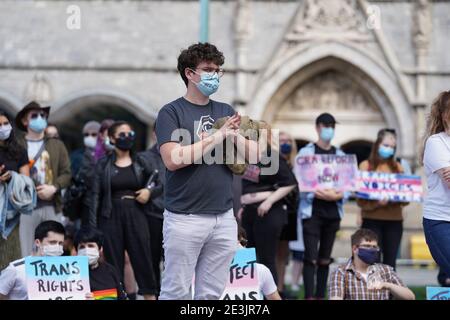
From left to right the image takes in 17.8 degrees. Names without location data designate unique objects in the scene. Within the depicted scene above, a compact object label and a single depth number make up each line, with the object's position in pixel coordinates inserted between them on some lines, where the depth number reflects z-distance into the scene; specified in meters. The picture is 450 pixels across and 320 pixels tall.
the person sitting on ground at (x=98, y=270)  12.29
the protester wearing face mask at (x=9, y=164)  12.64
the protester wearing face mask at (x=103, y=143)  15.91
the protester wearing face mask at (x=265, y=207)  14.56
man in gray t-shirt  8.48
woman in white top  9.40
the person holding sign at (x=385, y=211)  15.24
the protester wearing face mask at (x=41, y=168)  14.61
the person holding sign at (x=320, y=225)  15.01
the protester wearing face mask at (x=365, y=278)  12.39
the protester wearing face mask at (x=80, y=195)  14.58
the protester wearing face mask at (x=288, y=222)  15.43
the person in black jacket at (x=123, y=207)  13.93
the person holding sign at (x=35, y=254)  11.95
